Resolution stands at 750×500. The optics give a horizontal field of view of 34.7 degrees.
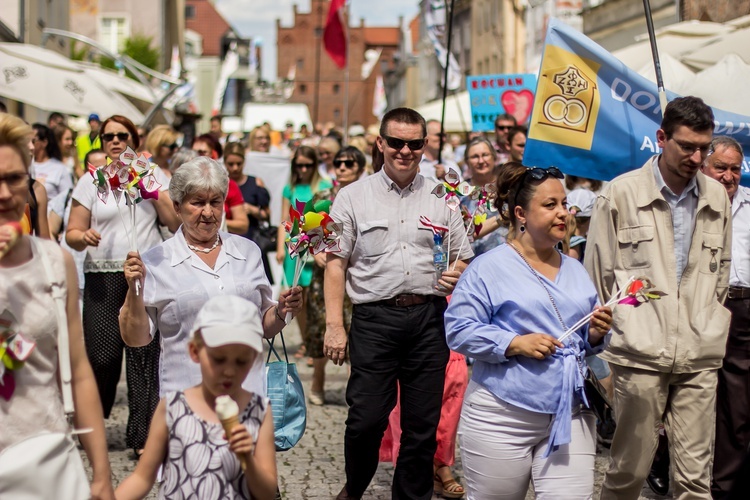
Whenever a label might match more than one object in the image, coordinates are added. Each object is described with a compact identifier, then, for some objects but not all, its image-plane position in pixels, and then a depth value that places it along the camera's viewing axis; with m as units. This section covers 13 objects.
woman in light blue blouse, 4.89
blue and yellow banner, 7.57
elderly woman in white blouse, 5.12
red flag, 27.67
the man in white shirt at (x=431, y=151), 11.90
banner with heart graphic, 14.55
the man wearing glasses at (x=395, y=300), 6.31
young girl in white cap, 3.58
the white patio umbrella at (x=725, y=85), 8.47
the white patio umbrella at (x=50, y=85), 12.52
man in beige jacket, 5.58
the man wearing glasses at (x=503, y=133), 11.71
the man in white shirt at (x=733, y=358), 6.79
